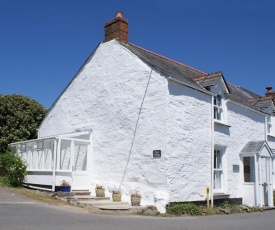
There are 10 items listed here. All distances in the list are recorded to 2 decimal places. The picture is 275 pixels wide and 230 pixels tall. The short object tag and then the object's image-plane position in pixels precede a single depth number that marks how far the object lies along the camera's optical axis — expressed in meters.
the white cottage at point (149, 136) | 14.69
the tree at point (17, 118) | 24.00
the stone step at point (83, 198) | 14.86
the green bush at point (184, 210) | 13.51
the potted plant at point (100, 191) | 15.70
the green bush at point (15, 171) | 17.53
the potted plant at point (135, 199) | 14.32
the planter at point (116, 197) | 15.07
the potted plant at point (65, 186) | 15.34
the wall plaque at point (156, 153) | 14.39
